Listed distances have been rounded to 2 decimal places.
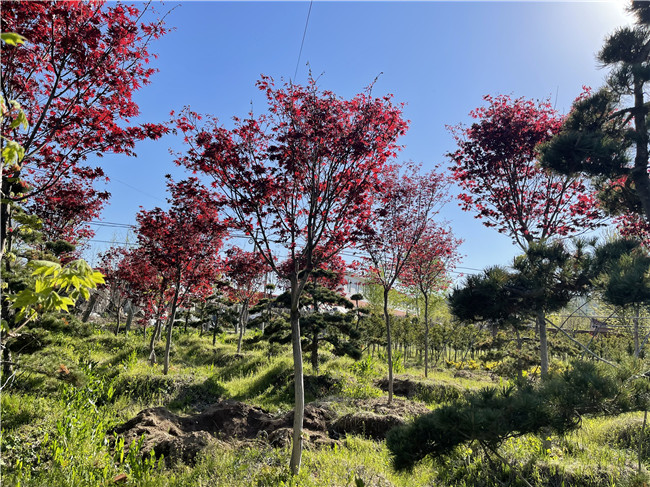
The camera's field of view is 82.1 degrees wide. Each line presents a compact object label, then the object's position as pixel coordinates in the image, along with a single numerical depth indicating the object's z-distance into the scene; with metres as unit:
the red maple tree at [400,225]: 7.83
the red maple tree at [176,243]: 7.87
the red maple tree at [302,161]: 4.23
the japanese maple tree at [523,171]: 5.66
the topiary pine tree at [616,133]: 4.38
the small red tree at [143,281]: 9.98
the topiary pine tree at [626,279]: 2.82
